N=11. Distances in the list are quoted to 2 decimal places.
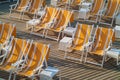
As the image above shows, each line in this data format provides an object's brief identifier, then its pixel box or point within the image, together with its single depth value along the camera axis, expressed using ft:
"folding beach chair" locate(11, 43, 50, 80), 35.12
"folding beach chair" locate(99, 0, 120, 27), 57.69
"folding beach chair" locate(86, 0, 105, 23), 59.26
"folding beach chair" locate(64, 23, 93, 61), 42.57
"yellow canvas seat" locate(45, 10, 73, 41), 49.47
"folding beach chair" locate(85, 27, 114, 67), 41.51
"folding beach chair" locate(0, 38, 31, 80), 37.26
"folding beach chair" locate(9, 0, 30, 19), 58.53
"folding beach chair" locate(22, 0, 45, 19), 58.30
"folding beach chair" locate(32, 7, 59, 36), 51.41
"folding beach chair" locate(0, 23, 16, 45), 43.47
